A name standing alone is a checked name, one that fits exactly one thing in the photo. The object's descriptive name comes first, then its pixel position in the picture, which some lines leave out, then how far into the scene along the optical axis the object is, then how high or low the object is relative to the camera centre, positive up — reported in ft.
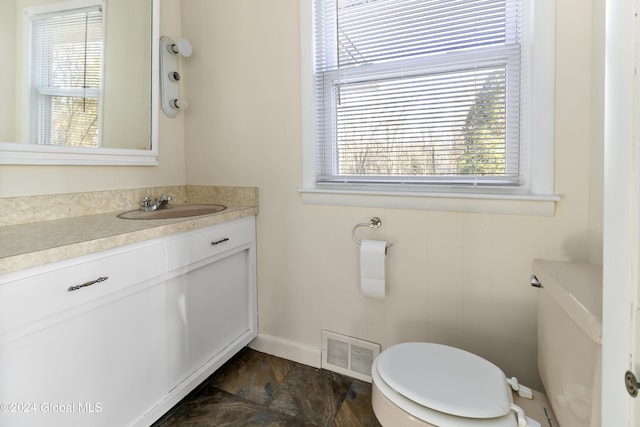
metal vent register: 5.19 -2.48
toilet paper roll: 4.67 -0.91
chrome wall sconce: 5.98 +2.48
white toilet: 2.32 -1.66
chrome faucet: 5.55 +0.01
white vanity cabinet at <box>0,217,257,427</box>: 2.82 -1.41
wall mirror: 3.98 +1.77
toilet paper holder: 4.93 -0.28
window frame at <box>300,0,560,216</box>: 3.89 +0.43
